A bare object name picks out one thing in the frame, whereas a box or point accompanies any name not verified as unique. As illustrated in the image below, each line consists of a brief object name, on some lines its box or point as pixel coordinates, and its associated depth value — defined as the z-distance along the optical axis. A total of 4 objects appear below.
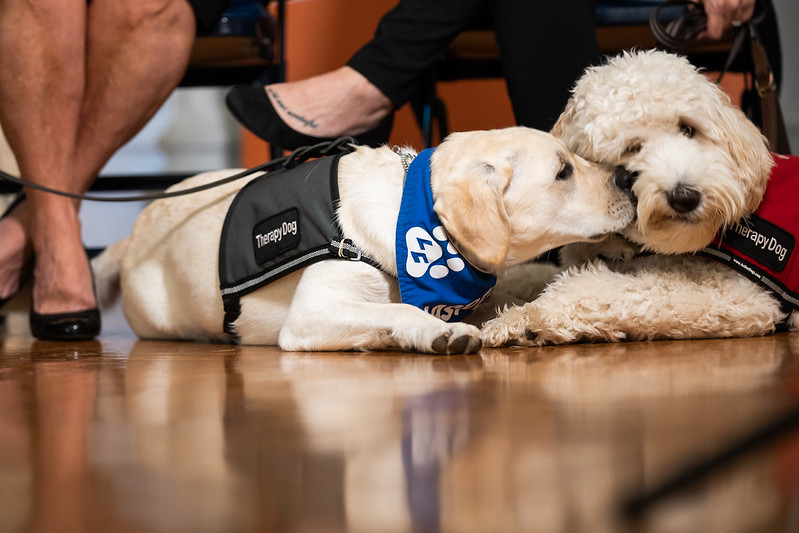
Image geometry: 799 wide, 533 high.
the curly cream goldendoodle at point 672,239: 2.49
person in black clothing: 2.88
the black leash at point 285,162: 2.71
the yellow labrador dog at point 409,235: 2.46
